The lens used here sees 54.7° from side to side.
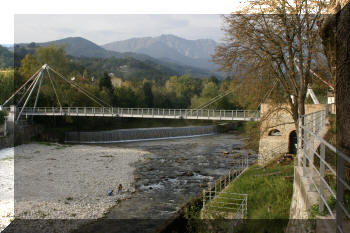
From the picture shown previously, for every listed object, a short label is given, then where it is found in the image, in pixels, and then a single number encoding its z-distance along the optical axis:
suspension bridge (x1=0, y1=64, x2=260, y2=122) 32.06
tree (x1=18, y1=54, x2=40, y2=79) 46.75
